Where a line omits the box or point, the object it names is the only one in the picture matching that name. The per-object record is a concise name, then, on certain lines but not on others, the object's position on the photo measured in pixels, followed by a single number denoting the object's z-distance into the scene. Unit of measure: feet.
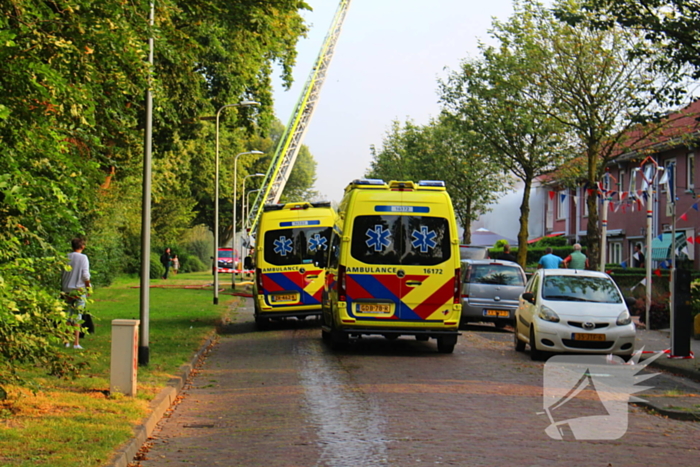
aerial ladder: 189.78
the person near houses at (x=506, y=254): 93.15
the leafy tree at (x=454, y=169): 164.35
